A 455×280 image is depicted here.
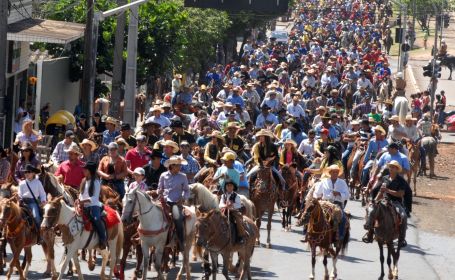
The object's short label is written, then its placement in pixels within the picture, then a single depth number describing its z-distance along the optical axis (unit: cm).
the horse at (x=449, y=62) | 7990
